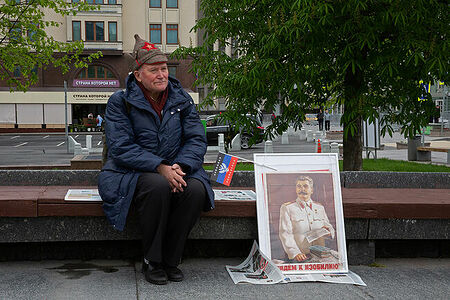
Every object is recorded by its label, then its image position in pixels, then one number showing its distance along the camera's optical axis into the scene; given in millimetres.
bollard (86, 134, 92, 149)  22047
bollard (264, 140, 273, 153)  20273
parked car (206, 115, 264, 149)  24903
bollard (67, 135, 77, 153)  22347
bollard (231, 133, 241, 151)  22962
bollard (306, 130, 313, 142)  29562
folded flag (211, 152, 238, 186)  4316
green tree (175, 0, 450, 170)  5641
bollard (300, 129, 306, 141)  30828
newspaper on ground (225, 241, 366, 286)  3980
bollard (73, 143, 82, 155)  19709
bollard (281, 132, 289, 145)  27147
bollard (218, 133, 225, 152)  20727
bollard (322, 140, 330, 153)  17948
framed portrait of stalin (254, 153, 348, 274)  4145
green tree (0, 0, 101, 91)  14695
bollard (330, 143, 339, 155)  16734
